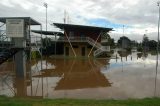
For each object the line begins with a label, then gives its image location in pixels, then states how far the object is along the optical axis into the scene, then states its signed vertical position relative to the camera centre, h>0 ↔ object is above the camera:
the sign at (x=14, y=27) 8.58 +1.71
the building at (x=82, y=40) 21.76 +1.97
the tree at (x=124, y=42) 50.99 +3.86
